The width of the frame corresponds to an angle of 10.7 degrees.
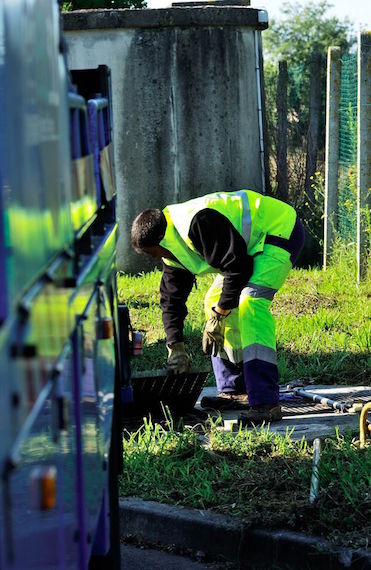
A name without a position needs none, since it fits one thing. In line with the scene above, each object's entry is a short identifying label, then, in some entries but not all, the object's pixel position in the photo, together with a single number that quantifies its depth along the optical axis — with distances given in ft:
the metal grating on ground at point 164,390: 34.95
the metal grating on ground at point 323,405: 36.94
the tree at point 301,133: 75.96
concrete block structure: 69.04
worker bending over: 34.81
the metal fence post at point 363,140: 58.09
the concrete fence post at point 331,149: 64.48
